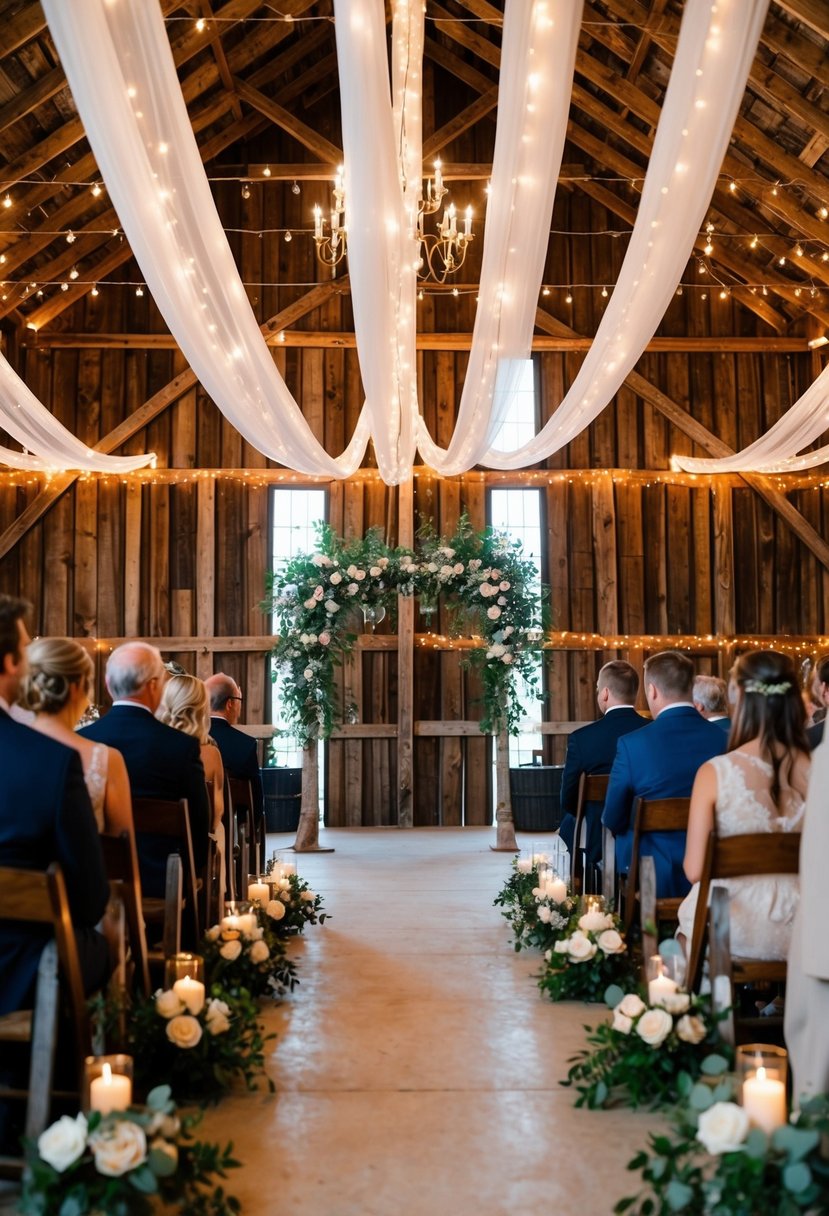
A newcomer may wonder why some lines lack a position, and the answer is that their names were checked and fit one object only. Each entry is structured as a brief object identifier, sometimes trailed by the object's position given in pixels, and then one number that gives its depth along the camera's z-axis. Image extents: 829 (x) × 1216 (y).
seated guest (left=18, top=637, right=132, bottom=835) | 2.87
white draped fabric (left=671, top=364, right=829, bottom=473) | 7.95
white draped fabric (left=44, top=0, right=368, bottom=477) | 3.45
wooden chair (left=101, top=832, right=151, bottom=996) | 2.97
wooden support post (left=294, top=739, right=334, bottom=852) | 8.76
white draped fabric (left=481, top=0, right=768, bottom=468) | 3.70
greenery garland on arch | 8.98
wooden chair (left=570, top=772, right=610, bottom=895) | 5.05
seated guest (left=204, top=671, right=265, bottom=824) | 5.75
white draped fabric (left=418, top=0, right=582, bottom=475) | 3.81
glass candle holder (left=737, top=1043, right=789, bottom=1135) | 2.09
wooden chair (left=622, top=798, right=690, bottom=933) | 3.73
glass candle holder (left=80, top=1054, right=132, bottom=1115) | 2.15
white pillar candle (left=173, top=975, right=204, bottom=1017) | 2.99
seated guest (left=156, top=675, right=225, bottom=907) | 4.41
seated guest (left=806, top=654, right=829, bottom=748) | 4.42
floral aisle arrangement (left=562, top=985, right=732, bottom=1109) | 2.89
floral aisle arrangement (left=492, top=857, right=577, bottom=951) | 4.67
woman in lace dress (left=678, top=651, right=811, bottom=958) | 3.10
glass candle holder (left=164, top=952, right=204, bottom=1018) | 2.99
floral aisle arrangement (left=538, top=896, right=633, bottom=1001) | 3.86
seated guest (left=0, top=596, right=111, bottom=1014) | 2.47
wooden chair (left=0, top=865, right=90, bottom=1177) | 2.29
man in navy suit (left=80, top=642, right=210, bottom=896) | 3.79
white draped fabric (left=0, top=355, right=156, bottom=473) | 7.37
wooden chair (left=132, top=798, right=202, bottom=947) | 3.59
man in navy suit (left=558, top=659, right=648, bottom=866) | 5.22
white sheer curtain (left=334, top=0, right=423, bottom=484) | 3.80
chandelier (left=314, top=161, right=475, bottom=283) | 6.95
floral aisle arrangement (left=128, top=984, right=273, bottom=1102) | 2.95
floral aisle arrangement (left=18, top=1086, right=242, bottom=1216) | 2.01
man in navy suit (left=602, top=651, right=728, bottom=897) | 4.01
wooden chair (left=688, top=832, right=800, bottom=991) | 2.93
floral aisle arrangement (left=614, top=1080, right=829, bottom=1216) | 1.95
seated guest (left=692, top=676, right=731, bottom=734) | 5.37
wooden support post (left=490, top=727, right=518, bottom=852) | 8.77
